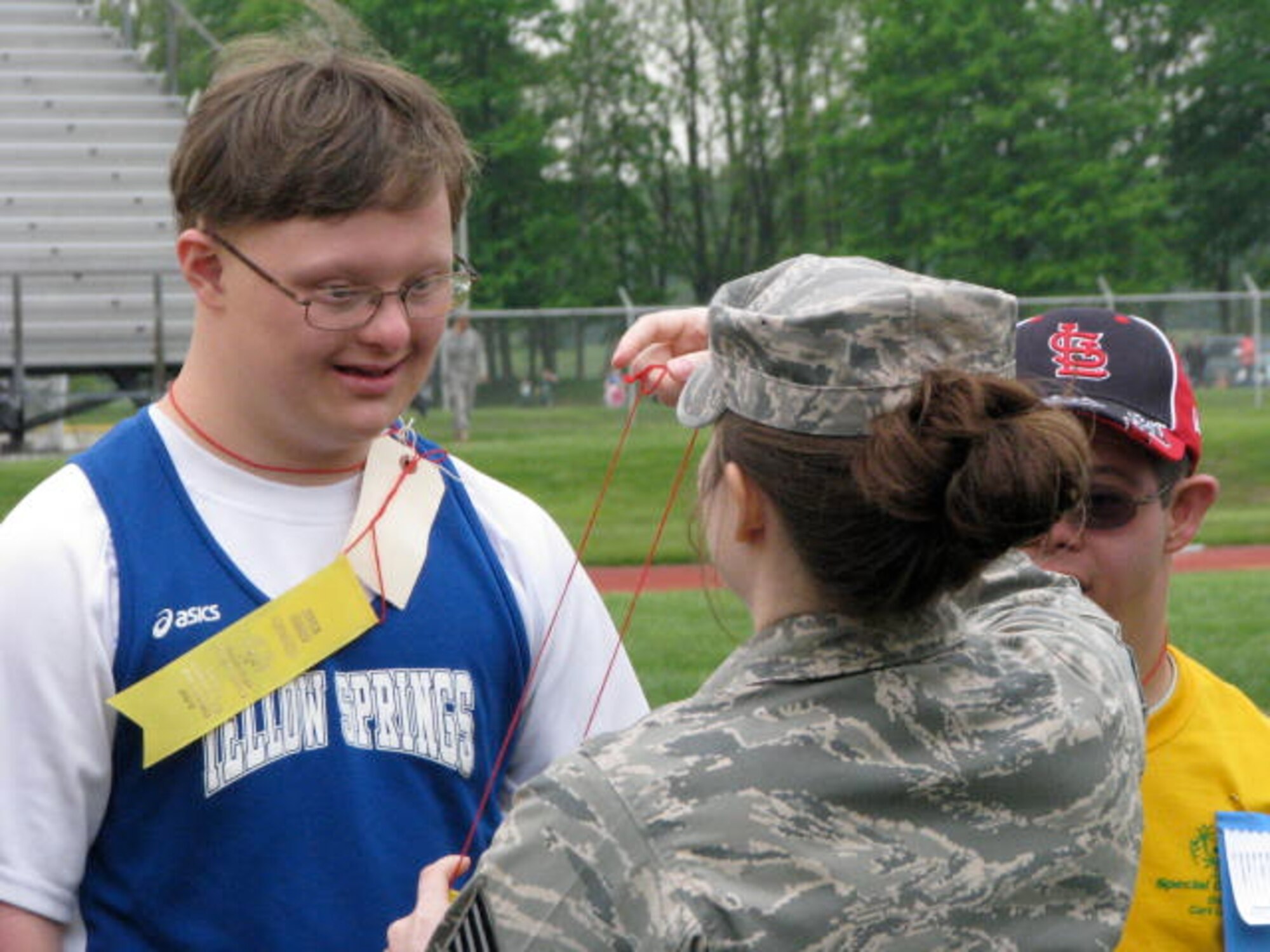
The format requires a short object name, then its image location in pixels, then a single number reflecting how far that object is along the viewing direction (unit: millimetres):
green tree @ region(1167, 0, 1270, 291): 57375
